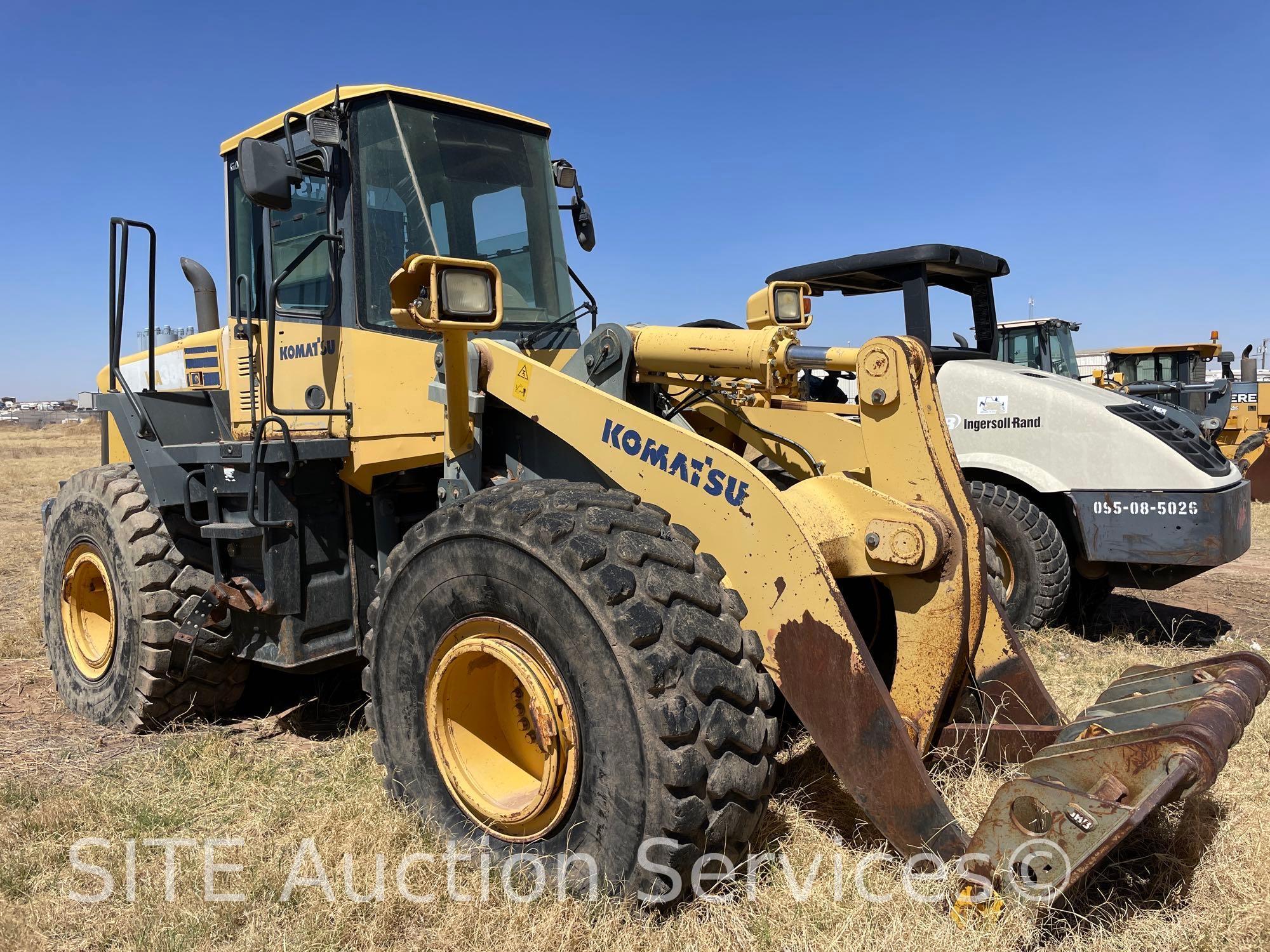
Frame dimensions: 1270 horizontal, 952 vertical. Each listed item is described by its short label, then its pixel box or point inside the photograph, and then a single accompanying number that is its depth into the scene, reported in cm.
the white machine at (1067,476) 573
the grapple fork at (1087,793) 227
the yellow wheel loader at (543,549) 255
